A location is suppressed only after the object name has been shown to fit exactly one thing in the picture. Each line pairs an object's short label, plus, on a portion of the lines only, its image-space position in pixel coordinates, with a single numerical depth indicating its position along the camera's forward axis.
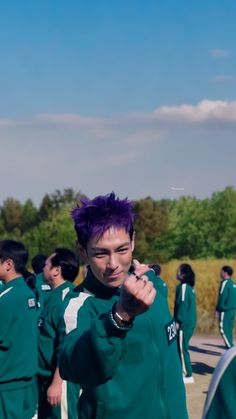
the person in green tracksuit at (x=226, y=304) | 15.05
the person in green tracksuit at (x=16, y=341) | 6.22
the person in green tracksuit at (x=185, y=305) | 12.97
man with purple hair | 3.04
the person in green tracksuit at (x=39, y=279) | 9.21
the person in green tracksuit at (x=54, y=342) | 5.86
